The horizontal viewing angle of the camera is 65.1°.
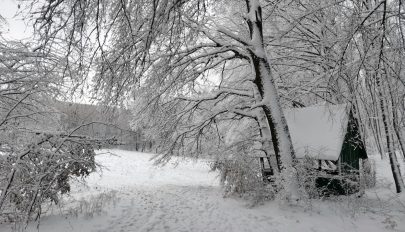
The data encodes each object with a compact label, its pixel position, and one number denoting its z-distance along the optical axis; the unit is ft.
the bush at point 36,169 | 21.08
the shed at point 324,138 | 36.86
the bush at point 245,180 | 34.09
